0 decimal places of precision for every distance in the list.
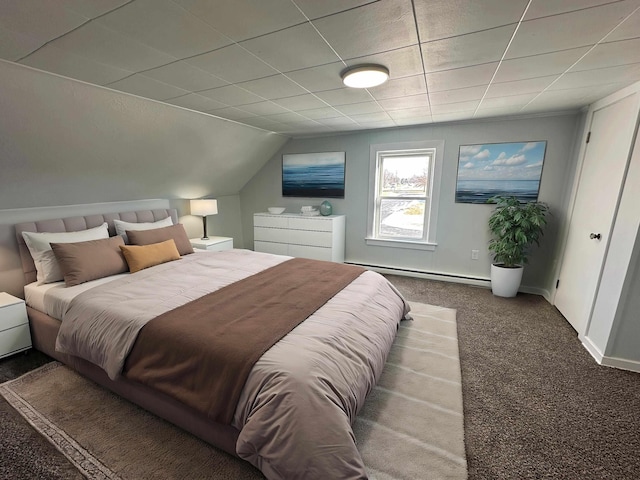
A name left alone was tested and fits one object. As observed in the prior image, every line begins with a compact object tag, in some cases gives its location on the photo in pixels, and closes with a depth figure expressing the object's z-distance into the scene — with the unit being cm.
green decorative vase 456
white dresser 432
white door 233
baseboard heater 388
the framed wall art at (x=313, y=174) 451
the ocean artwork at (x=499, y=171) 340
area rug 140
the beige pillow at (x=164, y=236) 291
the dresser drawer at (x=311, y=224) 428
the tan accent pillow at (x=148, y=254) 266
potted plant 322
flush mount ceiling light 192
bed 120
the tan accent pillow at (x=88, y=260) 234
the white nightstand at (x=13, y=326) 216
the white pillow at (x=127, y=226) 304
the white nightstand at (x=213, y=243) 391
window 399
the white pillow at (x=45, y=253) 242
